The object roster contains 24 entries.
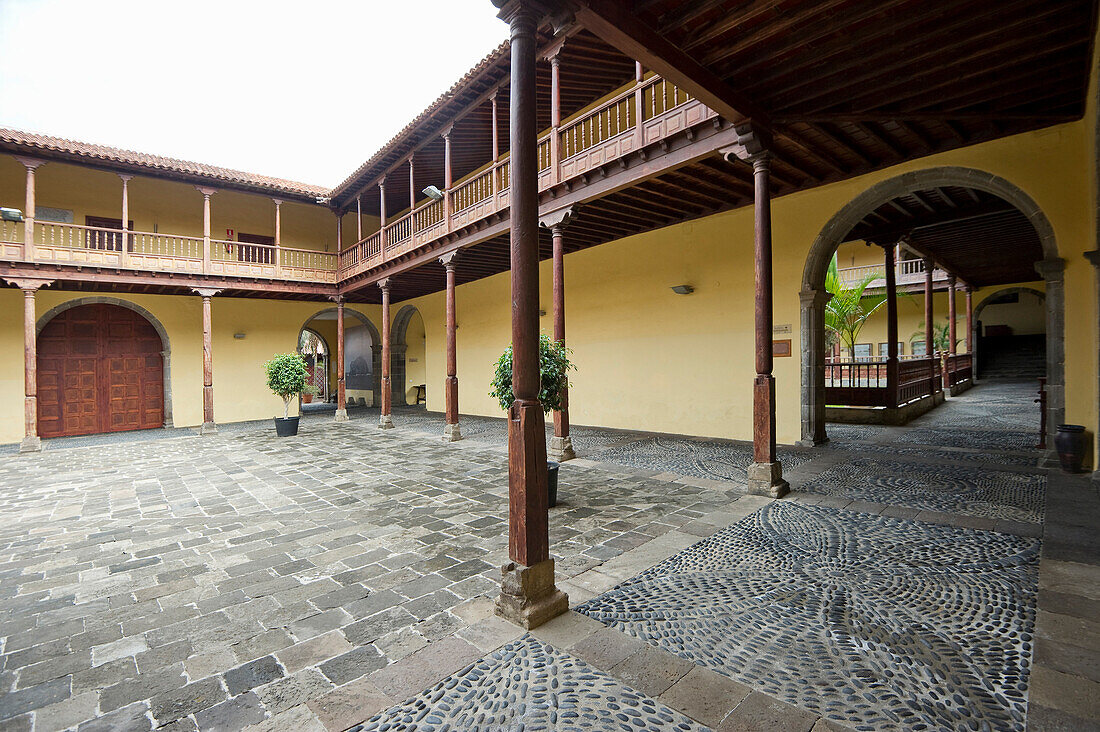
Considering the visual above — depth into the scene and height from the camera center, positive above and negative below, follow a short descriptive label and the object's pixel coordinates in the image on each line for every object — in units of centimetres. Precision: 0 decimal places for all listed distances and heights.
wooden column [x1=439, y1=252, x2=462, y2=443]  1006 -41
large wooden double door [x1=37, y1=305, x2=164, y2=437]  1290 -10
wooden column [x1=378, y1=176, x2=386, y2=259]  1258 +340
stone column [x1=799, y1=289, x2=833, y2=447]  782 -5
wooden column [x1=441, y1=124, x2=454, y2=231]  1050 +383
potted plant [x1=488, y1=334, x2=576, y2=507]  487 -18
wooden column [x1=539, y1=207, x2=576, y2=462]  747 +74
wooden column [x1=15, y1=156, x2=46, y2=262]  1066 +333
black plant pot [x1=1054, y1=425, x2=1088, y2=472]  556 -102
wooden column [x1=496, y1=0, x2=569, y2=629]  285 -23
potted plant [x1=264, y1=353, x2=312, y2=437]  1177 -20
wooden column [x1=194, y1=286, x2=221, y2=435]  1271 +32
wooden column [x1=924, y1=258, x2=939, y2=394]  1333 +94
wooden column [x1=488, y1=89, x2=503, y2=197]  906 +396
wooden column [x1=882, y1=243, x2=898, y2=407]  1045 +56
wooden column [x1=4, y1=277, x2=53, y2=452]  1029 +9
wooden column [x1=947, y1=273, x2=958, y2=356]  1630 +150
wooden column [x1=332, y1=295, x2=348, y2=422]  1411 -50
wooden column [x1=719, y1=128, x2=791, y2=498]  533 +18
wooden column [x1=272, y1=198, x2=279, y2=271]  1390 +343
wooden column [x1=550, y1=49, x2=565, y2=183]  782 +385
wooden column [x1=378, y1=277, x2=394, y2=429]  1213 -16
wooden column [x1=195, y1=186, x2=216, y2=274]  1270 +343
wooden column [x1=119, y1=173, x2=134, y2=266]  1170 +302
